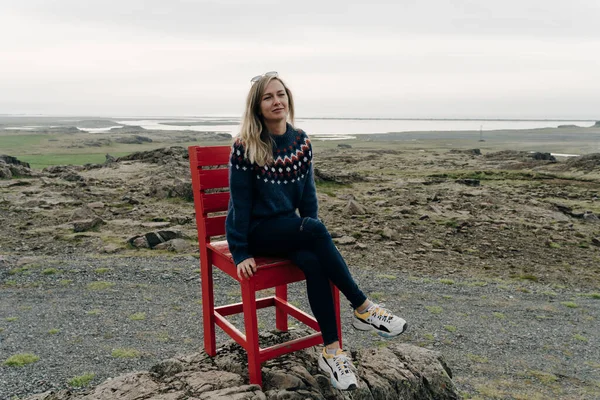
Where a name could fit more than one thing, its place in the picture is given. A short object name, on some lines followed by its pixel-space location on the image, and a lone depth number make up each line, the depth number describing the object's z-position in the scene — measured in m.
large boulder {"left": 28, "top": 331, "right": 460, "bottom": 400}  4.07
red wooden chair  4.18
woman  4.18
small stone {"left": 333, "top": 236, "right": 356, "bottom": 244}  13.65
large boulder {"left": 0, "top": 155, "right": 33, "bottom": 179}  22.92
